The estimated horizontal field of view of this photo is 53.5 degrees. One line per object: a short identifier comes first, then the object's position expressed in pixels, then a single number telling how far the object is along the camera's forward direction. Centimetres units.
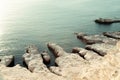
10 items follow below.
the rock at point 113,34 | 3769
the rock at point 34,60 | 2648
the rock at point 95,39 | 3544
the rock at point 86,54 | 2882
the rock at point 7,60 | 2955
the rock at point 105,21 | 4783
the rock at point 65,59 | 2701
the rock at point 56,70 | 2464
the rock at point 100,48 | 3058
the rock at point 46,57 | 2989
